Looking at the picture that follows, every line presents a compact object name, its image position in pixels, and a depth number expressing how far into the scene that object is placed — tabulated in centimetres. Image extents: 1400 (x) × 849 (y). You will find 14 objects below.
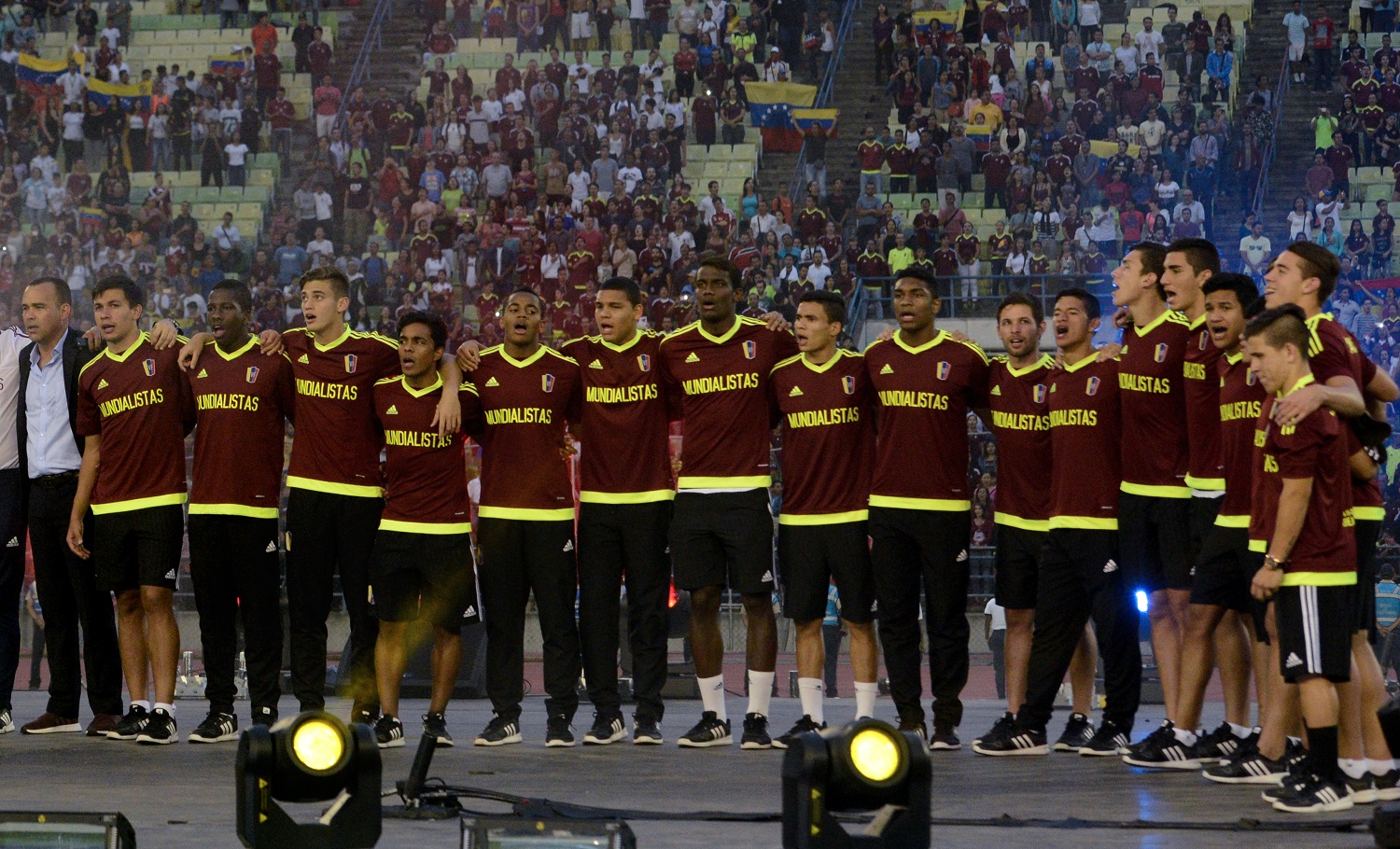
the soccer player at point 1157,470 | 1653
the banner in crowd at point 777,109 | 5625
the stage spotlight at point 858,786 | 926
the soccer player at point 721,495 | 1787
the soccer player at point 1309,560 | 1309
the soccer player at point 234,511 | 1803
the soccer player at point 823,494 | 1789
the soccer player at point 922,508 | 1775
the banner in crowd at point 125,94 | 5934
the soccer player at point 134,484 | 1808
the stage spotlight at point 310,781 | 970
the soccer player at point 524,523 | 1800
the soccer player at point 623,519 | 1806
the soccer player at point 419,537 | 1780
